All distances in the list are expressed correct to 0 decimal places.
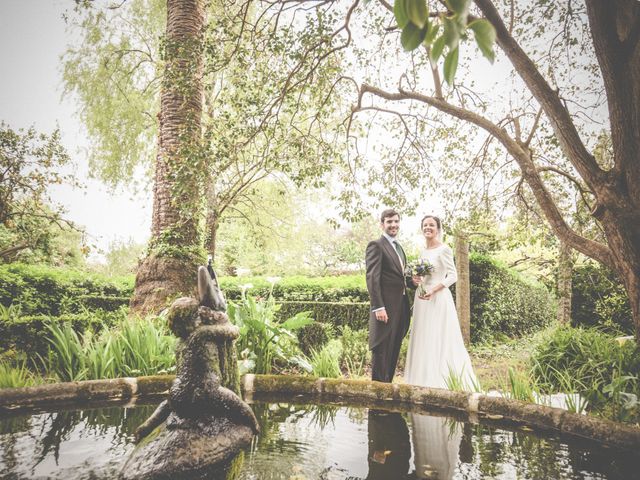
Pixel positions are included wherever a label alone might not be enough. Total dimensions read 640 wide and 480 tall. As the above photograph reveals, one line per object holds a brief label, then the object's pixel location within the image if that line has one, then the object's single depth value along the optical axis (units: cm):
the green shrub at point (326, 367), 390
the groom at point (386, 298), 436
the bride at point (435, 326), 487
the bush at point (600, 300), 741
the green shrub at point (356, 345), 685
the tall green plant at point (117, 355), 344
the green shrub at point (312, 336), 690
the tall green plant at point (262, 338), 417
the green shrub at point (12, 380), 305
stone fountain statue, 185
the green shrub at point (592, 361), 310
